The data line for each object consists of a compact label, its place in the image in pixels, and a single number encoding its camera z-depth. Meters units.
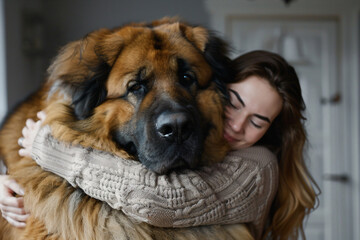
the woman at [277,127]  1.25
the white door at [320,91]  3.28
